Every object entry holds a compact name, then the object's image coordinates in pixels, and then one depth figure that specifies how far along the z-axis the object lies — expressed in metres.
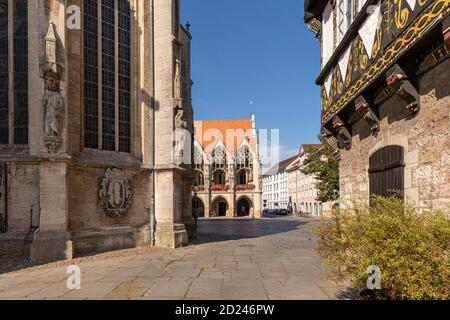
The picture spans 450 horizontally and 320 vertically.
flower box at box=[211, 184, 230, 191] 46.34
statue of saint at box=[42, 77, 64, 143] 9.70
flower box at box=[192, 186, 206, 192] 45.80
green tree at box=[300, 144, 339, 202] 23.38
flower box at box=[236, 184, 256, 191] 46.03
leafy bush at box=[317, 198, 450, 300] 3.42
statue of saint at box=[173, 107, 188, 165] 12.75
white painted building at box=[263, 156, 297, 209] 75.19
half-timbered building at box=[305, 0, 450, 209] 4.38
